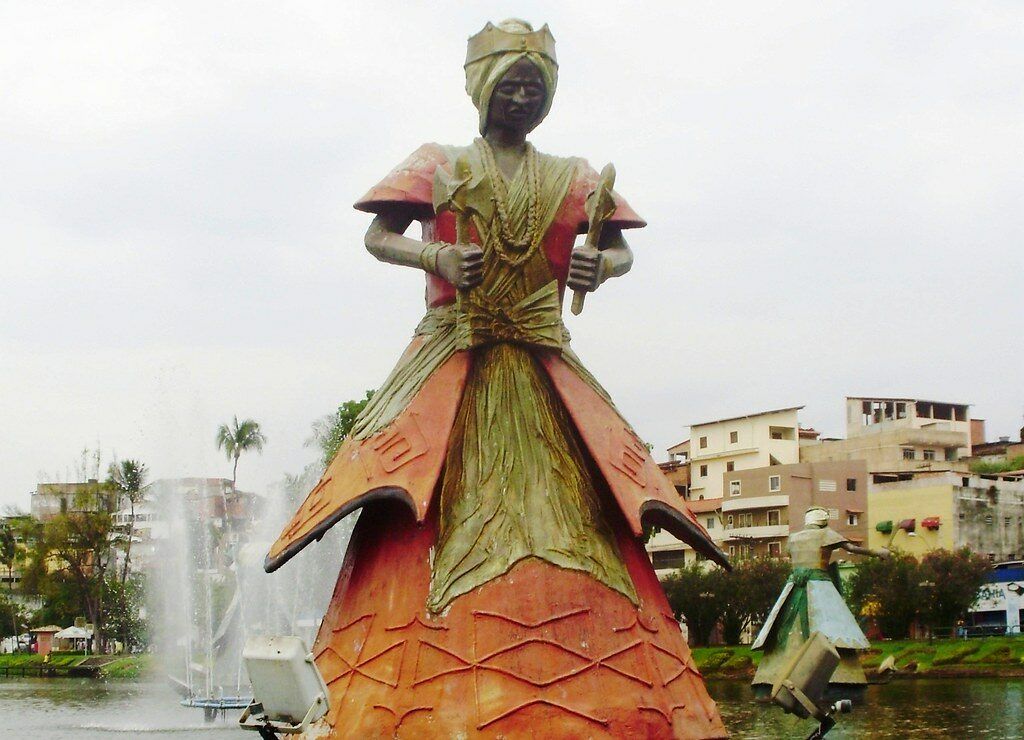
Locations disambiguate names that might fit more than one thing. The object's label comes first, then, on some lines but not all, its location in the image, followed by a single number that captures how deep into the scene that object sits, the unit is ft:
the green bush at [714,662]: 128.06
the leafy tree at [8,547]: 254.47
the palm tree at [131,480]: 222.48
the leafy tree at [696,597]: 160.86
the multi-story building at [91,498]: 207.41
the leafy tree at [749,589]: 155.12
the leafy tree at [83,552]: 200.03
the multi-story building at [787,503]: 187.52
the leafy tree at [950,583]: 149.38
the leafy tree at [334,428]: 110.63
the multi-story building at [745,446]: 208.74
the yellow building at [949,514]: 176.45
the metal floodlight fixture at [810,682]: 29.43
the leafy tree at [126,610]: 208.13
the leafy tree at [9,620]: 251.60
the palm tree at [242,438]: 205.46
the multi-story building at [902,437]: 206.59
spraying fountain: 94.27
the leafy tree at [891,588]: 149.79
